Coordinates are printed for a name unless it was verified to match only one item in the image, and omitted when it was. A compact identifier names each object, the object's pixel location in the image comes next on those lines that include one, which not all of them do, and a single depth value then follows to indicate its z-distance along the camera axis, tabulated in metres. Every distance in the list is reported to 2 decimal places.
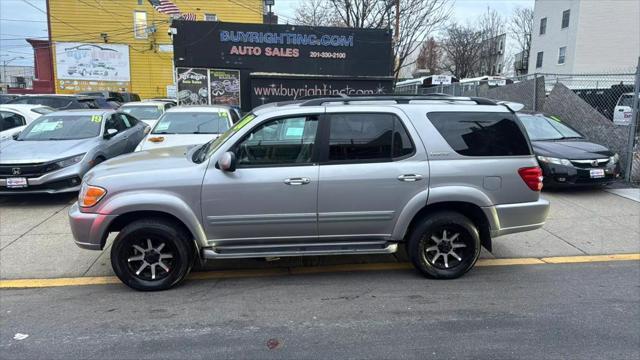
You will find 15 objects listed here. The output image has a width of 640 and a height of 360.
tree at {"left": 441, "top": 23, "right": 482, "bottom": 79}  53.59
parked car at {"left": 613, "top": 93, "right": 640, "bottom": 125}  10.50
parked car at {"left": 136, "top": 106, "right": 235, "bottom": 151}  8.58
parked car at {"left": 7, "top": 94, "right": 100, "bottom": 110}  15.18
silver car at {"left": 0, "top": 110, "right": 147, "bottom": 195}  7.21
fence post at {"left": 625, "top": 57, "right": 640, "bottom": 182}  8.60
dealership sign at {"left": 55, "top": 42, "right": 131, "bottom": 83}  29.38
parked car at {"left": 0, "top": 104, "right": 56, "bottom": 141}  10.89
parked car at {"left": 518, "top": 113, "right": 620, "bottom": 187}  8.20
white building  31.39
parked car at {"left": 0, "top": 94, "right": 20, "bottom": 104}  17.64
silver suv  4.29
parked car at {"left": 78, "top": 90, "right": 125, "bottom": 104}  21.93
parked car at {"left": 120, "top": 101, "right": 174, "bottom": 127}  14.36
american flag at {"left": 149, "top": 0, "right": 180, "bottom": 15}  29.41
